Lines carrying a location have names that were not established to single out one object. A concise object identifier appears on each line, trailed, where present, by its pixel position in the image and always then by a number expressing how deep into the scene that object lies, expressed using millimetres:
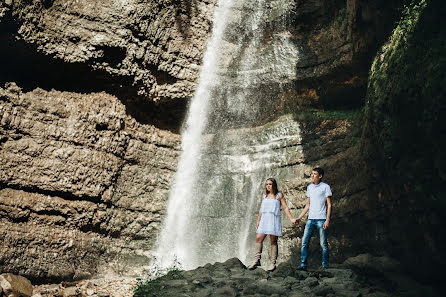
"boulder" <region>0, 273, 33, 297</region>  7750
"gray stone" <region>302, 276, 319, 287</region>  6301
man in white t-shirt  7207
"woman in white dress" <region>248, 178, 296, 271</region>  7371
